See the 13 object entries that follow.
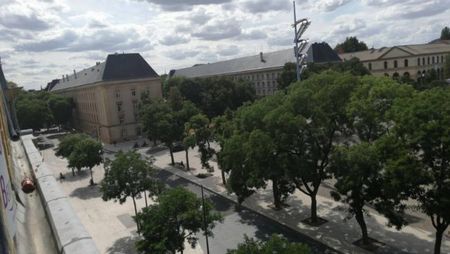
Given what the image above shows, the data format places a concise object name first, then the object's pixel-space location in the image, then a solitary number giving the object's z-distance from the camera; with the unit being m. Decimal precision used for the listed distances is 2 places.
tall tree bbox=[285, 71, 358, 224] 23.89
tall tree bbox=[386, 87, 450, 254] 17.08
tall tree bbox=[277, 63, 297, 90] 68.44
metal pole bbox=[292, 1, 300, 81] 45.28
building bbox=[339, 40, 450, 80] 95.56
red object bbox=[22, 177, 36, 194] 6.47
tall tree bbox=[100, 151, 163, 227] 26.98
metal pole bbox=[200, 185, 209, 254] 20.19
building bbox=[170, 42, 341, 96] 85.75
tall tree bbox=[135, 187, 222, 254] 19.44
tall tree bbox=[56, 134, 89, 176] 46.62
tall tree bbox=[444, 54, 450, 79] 93.35
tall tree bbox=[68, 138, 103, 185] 41.78
